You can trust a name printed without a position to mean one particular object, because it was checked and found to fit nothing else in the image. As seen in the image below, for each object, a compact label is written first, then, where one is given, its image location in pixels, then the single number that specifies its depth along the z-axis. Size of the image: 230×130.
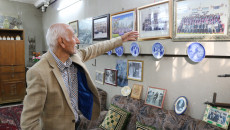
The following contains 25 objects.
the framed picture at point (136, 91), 2.37
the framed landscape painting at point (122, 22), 2.45
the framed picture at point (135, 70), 2.39
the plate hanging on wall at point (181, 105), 1.85
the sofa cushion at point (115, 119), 2.26
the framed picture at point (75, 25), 3.85
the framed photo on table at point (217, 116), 1.55
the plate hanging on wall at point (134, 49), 2.38
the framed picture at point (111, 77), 2.82
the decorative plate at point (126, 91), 2.54
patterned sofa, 1.71
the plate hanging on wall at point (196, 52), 1.73
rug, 3.29
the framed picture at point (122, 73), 2.64
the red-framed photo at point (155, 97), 2.10
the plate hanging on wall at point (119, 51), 2.64
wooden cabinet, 4.96
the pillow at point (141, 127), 1.95
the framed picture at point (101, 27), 2.91
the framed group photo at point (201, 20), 1.61
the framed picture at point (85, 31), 3.40
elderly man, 1.28
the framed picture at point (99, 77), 3.10
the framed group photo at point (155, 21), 2.03
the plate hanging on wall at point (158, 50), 2.07
